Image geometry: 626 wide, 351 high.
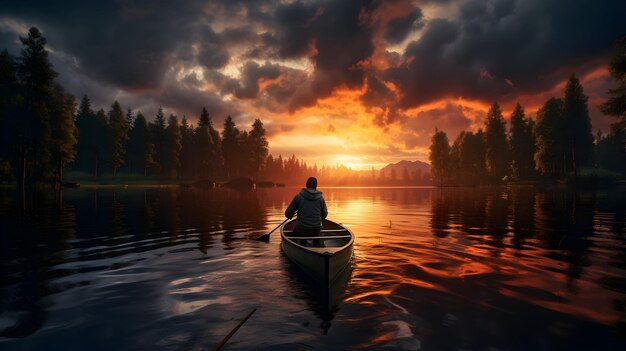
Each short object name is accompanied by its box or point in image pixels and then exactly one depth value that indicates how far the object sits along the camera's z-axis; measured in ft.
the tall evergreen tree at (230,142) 320.91
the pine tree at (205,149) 296.51
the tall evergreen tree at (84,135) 289.53
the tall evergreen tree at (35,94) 132.77
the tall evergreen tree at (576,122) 199.82
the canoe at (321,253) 23.41
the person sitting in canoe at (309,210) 34.65
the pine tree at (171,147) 280.92
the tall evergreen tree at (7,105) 126.93
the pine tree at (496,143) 282.15
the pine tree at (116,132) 250.98
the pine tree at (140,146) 268.82
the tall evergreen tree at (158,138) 284.41
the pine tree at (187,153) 313.07
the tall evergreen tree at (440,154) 340.39
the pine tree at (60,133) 151.02
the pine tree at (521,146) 273.33
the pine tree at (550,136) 203.72
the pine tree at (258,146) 302.04
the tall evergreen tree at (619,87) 103.04
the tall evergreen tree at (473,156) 336.12
